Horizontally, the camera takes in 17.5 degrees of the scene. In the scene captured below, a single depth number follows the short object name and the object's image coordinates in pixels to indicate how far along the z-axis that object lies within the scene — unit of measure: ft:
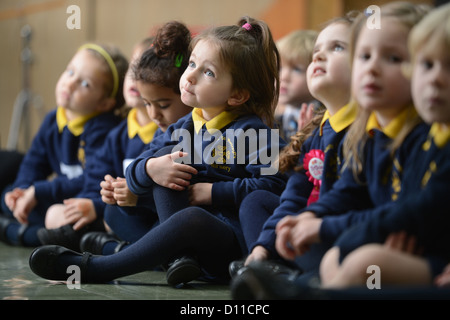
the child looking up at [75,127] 12.36
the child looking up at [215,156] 9.98
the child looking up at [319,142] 9.64
